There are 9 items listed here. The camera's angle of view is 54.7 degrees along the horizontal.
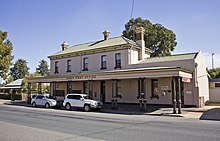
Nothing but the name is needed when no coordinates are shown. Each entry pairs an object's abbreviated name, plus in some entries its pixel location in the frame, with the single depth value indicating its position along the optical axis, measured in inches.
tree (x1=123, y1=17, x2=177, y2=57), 1616.6
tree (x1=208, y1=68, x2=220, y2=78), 1573.3
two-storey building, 815.7
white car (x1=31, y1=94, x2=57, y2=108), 951.6
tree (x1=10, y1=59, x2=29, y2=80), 4156.0
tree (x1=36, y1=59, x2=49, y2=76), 3957.4
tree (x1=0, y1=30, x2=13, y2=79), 1501.0
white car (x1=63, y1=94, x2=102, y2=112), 783.7
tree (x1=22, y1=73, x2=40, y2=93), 1736.0
